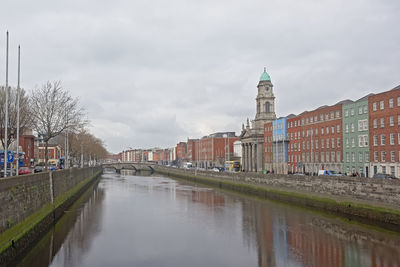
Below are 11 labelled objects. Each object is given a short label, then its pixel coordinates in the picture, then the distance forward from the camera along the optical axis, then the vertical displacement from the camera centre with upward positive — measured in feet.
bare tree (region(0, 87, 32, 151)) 128.67 +14.86
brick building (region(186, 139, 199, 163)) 531.41 -0.98
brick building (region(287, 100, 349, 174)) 212.76 +5.79
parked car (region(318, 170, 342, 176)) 160.99 -10.05
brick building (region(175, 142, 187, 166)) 591.08 -2.55
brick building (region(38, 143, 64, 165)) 420.19 -2.75
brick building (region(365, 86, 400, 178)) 162.40 +7.21
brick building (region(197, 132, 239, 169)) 437.58 +0.12
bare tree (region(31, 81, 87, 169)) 135.54 +14.06
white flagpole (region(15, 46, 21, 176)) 90.43 +22.56
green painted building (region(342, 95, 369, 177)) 186.60 +6.28
